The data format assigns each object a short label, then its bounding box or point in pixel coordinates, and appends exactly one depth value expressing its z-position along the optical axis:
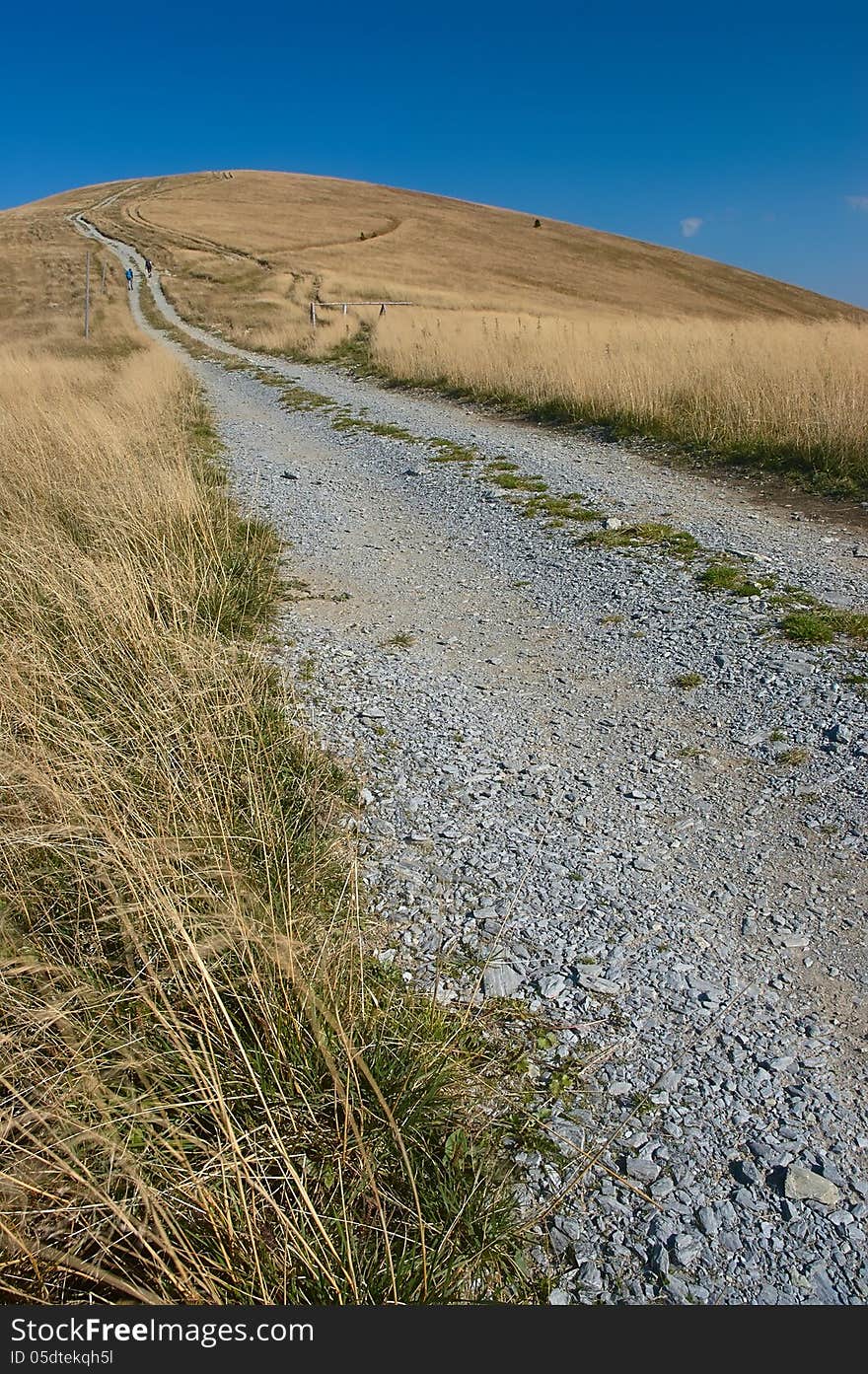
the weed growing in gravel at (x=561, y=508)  8.82
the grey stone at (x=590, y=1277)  2.02
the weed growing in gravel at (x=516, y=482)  10.02
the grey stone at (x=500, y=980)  2.93
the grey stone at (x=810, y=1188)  2.22
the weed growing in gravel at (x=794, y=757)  4.33
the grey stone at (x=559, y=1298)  1.98
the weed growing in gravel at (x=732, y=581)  6.52
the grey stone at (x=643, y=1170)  2.29
